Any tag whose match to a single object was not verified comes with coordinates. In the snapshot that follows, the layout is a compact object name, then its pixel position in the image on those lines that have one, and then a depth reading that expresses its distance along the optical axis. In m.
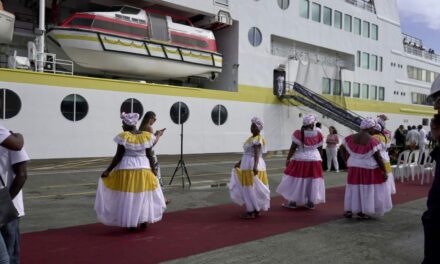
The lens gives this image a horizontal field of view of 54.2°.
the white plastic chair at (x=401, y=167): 12.74
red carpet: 5.03
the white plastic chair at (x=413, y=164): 12.90
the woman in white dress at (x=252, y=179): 7.19
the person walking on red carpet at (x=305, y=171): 7.96
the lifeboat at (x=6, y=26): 12.96
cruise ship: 13.94
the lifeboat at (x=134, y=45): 14.93
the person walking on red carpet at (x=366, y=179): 7.00
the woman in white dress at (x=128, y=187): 5.94
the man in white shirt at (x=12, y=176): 3.19
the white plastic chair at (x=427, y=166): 13.04
